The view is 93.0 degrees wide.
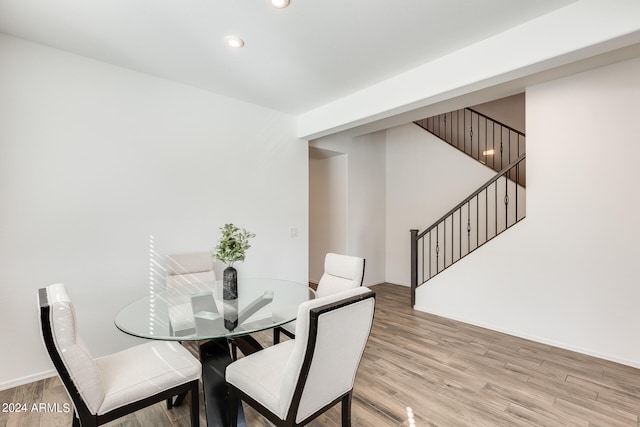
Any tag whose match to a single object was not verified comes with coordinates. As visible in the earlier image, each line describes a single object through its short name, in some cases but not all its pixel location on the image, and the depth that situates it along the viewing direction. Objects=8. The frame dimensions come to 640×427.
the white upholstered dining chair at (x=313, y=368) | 1.30
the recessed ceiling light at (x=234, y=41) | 2.38
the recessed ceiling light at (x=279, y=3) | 1.96
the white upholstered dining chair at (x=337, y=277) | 2.53
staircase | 4.31
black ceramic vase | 2.27
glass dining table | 1.68
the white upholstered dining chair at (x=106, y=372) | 1.31
